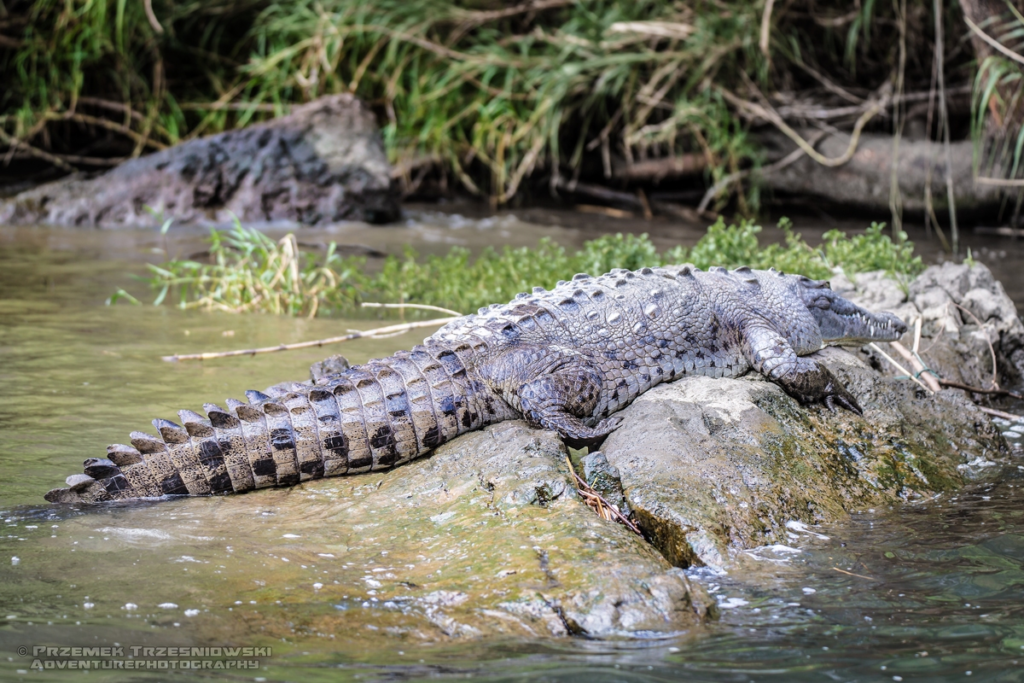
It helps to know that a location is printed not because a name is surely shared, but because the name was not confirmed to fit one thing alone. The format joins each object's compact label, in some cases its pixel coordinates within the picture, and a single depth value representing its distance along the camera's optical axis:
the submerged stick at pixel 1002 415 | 9.28
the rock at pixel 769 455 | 6.42
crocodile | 7.12
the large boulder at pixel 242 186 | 21.09
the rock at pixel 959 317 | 10.66
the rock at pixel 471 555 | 5.32
